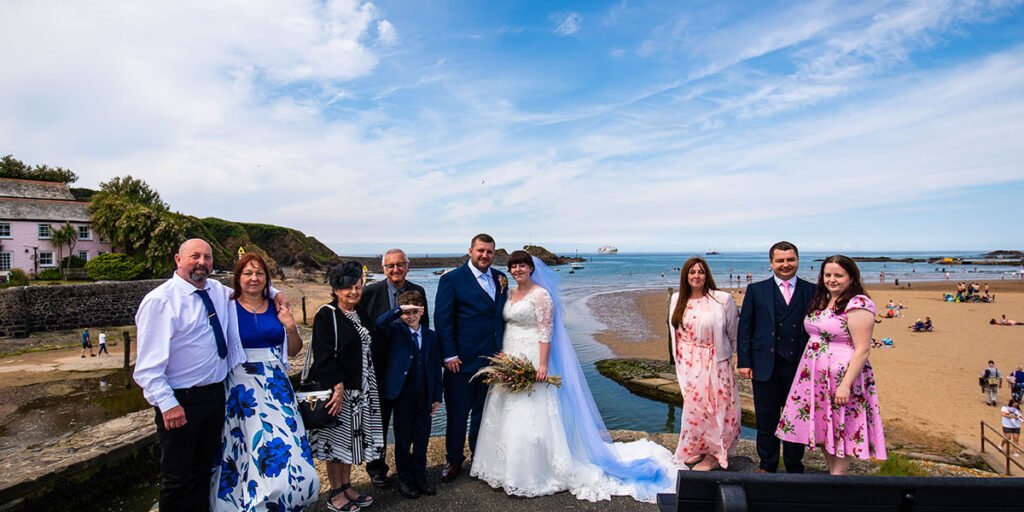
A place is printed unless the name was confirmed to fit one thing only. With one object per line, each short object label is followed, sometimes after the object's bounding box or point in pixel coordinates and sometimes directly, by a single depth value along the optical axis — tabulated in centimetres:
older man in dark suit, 448
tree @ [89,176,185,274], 3325
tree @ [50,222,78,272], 3070
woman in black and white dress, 383
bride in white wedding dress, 439
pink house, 2983
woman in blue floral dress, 331
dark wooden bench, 195
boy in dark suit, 428
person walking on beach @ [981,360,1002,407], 1186
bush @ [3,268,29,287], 2492
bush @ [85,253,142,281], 2947
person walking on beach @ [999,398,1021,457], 929
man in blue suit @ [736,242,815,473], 447
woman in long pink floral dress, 474
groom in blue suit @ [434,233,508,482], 468
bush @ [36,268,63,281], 2866
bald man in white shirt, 306
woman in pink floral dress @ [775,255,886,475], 387
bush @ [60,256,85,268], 3148
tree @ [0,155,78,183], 5012
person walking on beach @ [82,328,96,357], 2009
